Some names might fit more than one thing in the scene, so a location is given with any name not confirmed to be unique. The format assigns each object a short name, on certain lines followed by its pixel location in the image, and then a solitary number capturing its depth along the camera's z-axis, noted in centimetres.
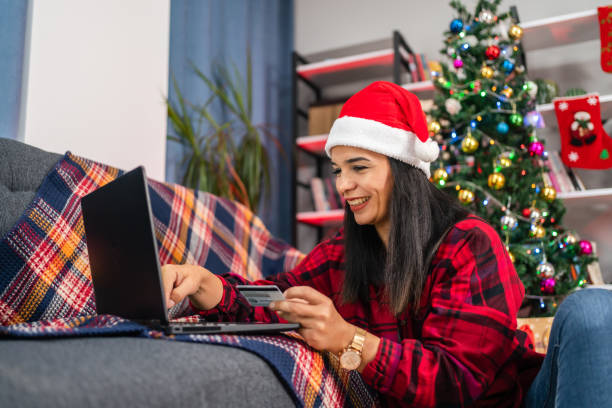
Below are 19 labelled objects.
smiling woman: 81
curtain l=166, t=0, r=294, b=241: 269
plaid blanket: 77
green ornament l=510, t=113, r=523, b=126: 235
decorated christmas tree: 227
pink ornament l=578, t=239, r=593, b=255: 231
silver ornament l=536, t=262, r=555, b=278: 217
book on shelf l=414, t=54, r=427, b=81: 315
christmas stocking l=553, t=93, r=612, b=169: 249
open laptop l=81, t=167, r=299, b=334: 72
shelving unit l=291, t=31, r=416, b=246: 313
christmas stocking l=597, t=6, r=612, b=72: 255
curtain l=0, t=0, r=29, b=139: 144
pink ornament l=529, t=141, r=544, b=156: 233
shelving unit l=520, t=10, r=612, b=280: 265
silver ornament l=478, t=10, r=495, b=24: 243
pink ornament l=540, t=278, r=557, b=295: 217
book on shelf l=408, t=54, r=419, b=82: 316
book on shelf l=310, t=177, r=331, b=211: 330
